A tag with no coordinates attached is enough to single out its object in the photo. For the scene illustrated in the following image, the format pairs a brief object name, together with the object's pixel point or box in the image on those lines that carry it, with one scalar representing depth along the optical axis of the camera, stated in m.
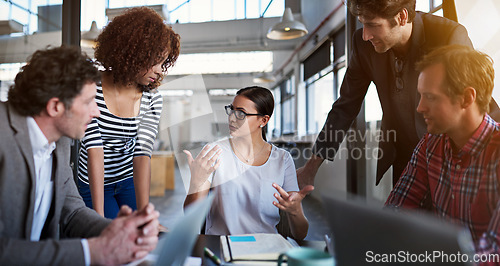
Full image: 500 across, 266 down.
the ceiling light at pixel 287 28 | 4.98
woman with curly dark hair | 1.70
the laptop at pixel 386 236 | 0.51
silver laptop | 0.65
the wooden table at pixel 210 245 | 1.06
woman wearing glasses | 1.64
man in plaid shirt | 1.07
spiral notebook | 1.00
